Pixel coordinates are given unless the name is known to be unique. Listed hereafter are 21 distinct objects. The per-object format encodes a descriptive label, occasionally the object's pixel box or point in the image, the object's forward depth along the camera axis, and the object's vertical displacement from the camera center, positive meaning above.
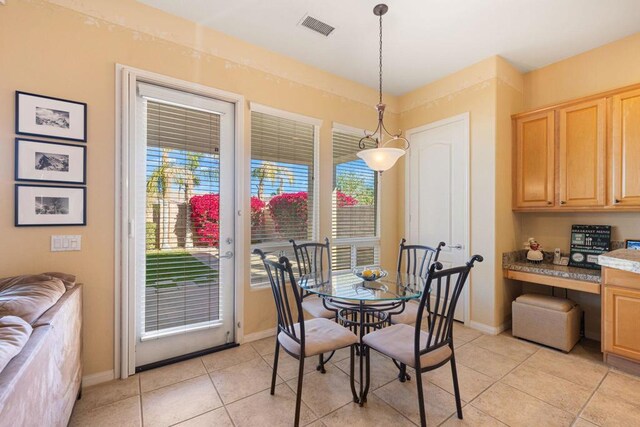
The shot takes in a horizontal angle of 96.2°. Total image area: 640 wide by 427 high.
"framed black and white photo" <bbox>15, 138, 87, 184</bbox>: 1.93 +0.35
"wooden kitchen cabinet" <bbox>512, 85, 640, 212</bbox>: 2.62 +0.61
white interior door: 3.42 +0.33
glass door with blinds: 2.42 -0.09
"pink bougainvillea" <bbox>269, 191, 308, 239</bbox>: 3.12 -0.01
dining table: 1.97 -0.58
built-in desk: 2.66 -0.60
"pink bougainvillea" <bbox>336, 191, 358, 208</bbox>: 3.63 +0.17
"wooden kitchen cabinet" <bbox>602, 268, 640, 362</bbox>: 2.32 -0.82
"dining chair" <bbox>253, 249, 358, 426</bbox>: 1.80 -0.85
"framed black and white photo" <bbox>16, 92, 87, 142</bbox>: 1.94 +0.66
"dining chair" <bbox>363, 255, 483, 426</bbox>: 1.66 -0.84
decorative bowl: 2.37 -0.52
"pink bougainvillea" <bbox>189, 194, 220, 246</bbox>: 2.65 -0.05
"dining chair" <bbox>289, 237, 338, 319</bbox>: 2.56 -0.57
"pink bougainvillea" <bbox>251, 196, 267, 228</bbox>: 2.96 +0.01
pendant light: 2.22 +0.46
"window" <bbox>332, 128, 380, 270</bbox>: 3.61 +0.09
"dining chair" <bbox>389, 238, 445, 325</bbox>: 2.40 -0.84
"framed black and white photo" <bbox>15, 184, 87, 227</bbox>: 1.94 +0.04
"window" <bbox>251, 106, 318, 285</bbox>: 2.98 +0.33
